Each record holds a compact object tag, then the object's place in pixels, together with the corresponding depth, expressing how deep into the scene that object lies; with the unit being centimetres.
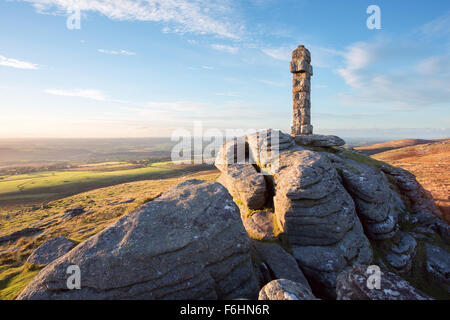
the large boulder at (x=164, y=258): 689
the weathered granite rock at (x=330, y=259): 1059
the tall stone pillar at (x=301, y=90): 2380
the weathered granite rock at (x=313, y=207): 1190
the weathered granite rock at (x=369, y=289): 598
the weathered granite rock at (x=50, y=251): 1359
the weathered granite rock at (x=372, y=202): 1401
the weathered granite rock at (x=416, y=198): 1712
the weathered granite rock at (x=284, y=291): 650
